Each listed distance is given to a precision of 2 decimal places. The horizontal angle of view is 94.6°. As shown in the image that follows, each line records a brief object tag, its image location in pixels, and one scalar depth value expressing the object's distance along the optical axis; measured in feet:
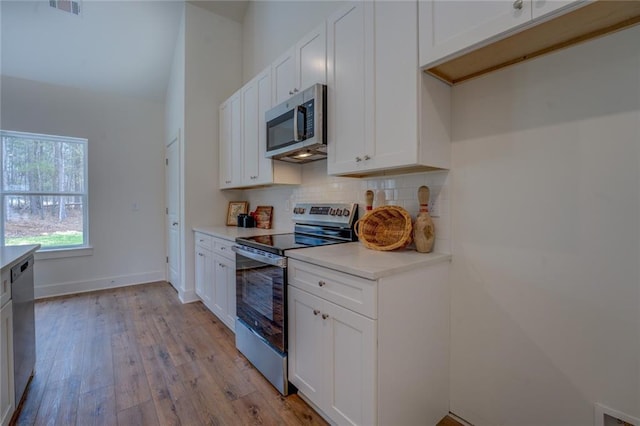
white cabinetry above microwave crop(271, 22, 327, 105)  6.61
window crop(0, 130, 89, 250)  11.44
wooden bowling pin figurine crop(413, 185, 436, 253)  5.41
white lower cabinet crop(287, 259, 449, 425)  4.20
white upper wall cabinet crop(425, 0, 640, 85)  3.41
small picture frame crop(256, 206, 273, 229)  10.73
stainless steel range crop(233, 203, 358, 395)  5.98
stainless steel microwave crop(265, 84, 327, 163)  6.46
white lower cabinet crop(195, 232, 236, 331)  8.50
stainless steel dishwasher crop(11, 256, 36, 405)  5.32
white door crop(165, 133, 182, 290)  12.25
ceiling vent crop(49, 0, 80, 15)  10.09
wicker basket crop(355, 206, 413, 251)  5.89
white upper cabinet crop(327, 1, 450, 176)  4.80
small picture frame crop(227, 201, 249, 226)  12.11
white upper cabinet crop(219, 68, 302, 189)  8.91
